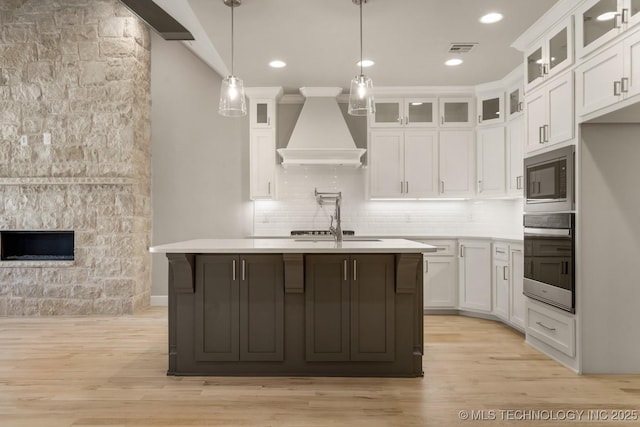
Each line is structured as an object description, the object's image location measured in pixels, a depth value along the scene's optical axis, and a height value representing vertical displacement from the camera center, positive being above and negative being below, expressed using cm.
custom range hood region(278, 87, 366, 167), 526 +97
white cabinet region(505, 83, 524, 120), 462 +127
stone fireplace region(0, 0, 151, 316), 527 +75
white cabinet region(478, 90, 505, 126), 507 +129
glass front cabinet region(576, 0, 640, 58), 260 +126
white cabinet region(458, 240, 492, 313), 482 -71
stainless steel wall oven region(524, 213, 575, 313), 314 -35
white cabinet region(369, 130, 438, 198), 538 +63
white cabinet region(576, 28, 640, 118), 258 +90
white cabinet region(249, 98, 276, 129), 545 +129
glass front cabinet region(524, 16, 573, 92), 323 +131
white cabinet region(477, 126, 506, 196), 501 +63
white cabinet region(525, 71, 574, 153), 320 +82
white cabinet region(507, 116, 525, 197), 462 +65
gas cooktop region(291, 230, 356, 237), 540 -25
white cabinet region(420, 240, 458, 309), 508 -74
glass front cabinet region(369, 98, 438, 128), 540 +126
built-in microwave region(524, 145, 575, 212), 316 +27
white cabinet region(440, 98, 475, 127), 538 +129
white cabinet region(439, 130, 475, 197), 536 +64
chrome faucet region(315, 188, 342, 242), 369 -13
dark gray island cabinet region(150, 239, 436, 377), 305 -73
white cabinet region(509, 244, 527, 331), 415 -71
